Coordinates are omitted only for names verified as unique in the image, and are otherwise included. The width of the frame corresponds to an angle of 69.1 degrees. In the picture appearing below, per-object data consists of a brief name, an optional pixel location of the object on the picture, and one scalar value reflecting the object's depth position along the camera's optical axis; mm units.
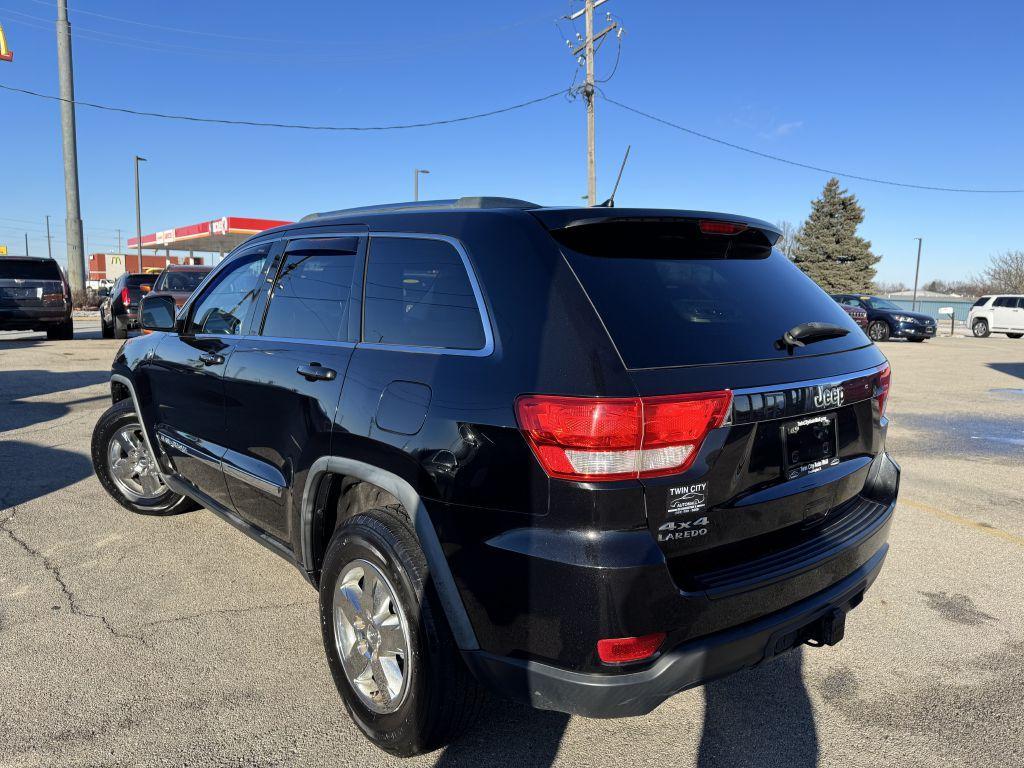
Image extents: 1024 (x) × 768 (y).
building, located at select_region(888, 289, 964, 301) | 78900
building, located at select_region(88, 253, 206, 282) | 79944
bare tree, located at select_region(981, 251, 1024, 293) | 66062
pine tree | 56375
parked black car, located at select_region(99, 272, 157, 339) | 16516
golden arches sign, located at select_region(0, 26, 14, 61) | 23375
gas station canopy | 45344
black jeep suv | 1990
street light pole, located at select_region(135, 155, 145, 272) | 43703
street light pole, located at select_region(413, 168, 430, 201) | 41978
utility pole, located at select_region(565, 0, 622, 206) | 23188
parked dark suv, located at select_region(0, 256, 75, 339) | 15328
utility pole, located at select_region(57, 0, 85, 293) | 23859
